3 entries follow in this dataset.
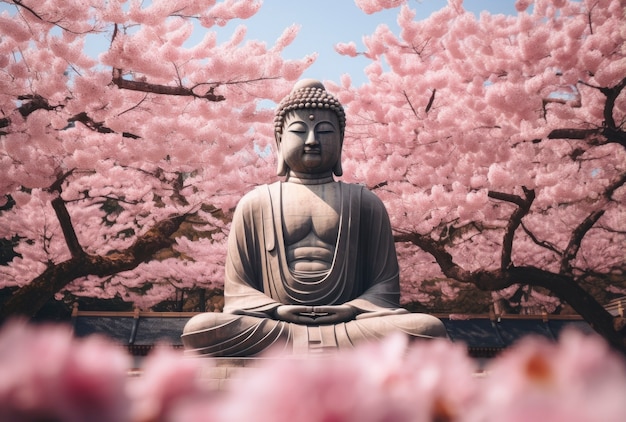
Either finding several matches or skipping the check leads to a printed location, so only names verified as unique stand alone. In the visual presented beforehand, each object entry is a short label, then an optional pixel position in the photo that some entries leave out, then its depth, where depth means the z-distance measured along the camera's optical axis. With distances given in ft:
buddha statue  17.99
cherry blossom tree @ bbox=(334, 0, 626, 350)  31.40
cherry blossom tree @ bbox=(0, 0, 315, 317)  26.91
